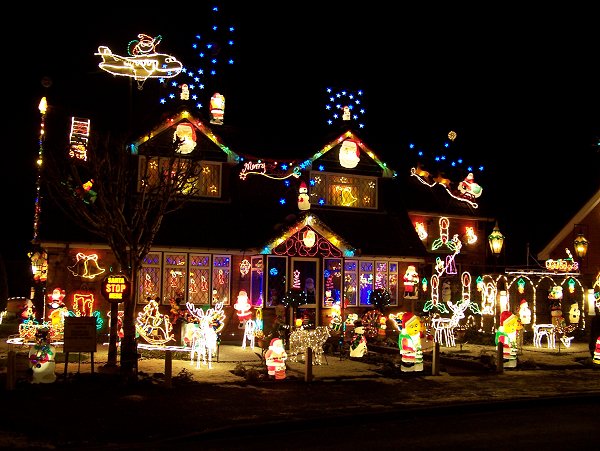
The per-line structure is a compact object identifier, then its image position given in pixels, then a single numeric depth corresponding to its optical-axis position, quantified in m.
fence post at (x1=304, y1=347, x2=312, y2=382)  14.77
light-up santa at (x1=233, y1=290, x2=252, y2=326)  21.56
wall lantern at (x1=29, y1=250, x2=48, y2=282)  21.76
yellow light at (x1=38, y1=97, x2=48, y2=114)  22.36
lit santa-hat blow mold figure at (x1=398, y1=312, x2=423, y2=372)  16.55
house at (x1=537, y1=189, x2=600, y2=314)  31.48
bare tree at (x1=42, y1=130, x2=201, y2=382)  15.31
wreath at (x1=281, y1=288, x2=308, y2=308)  20.41
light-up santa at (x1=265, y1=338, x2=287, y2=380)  15.02
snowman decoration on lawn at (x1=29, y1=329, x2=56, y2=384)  13.38
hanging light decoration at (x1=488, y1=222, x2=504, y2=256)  24.02
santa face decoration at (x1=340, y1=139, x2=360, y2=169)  25.12
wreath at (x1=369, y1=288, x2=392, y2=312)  22.73
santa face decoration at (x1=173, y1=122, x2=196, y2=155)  22.58
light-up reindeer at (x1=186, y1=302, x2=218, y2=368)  17.42
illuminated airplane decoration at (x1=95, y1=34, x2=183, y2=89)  21.30
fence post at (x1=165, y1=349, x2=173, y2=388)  13.57
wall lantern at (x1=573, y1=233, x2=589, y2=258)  25.17
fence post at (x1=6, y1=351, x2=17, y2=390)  12.57
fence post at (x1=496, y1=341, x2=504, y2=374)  17.55
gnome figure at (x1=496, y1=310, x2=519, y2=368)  18.22
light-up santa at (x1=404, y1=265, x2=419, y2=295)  25.41
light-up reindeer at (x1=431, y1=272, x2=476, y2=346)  22.77
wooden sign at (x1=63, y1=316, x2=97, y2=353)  14.27
